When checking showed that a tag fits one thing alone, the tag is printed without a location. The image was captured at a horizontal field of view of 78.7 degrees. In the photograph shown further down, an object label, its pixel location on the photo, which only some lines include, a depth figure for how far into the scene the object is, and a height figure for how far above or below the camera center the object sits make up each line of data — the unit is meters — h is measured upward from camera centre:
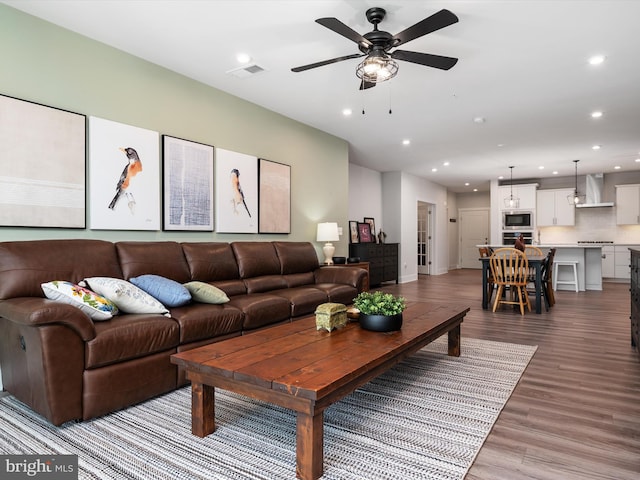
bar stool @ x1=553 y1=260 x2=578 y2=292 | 7.57 -0.58
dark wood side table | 5.82 -0.35
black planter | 2.48 -0.52
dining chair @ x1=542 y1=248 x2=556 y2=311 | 5.73 -0.58
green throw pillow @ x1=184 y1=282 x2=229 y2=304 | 3.09 -0.41
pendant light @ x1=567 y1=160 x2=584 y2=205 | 9.45 +1.06
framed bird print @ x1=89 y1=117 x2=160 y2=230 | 3.27 +0.58
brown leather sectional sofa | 2.02 -0.53
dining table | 5.21 -0.49
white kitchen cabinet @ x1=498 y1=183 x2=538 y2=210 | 10.08 +1.19
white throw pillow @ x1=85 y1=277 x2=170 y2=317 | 2.54 -0.35
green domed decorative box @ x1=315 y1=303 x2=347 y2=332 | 2.50 -0.49
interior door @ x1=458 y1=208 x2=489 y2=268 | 12.91 +0.26
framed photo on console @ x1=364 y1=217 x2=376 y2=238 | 8.97 +0.40
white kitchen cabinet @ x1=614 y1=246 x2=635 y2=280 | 9.10 -0.54
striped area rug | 1.71 -1.00
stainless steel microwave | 10.09 +0.54
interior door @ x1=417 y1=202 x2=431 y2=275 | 11.20 +0.09
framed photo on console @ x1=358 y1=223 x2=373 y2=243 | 8.55 +0.18
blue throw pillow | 2.87 -0.36
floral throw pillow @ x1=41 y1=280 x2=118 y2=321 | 2.25 -0.33
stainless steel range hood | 9.43 +1.19
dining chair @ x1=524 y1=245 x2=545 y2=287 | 5.52 -0.44
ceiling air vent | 3.75 +1.68
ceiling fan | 2.62 +1.40
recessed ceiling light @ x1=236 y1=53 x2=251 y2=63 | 3.55 +1.70
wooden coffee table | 1.60 -0.58
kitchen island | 7.62 -0.46
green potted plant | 2.49 -0.46
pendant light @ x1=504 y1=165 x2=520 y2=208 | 10.14 +1.02
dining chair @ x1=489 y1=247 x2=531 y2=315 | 5.29 -0.41
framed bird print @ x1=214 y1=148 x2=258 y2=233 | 4.36 +0.58
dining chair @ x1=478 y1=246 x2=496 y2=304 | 5.77 -0.53
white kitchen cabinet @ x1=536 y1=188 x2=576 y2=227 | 9.80 +0.81
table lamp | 5.61 +0.09
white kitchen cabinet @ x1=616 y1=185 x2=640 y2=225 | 9.12 +0.84
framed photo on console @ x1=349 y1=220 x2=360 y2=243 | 8.28 +0.20
